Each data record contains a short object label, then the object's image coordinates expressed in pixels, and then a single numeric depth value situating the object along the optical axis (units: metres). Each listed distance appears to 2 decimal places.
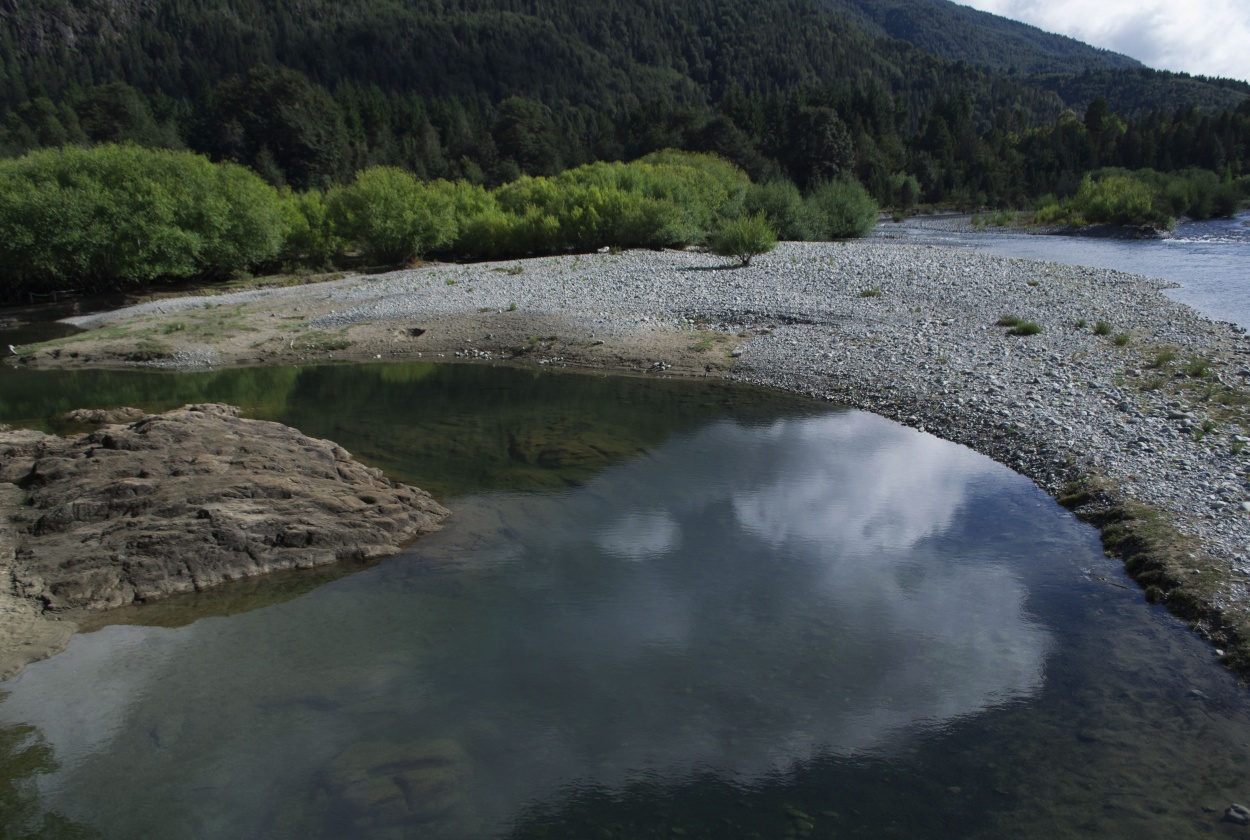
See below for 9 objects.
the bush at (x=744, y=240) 38.22
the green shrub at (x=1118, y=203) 63.97
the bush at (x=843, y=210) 59.72
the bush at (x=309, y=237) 49.25
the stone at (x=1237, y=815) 7.26
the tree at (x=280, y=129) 79.69
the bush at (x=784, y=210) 55.22
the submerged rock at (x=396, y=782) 7.68
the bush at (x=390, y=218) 48.22
